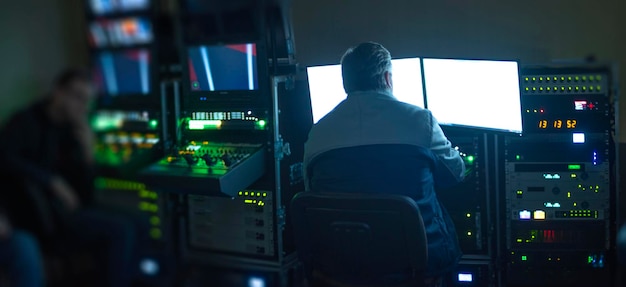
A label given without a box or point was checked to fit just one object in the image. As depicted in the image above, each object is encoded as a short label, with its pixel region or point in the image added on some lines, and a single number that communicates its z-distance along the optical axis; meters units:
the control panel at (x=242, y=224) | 2.34
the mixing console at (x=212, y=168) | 1.98
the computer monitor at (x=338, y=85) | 2.33
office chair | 1.57
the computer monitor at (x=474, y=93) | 2.15
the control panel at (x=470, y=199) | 2.33
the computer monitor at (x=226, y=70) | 2.18
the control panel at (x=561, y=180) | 2.24
